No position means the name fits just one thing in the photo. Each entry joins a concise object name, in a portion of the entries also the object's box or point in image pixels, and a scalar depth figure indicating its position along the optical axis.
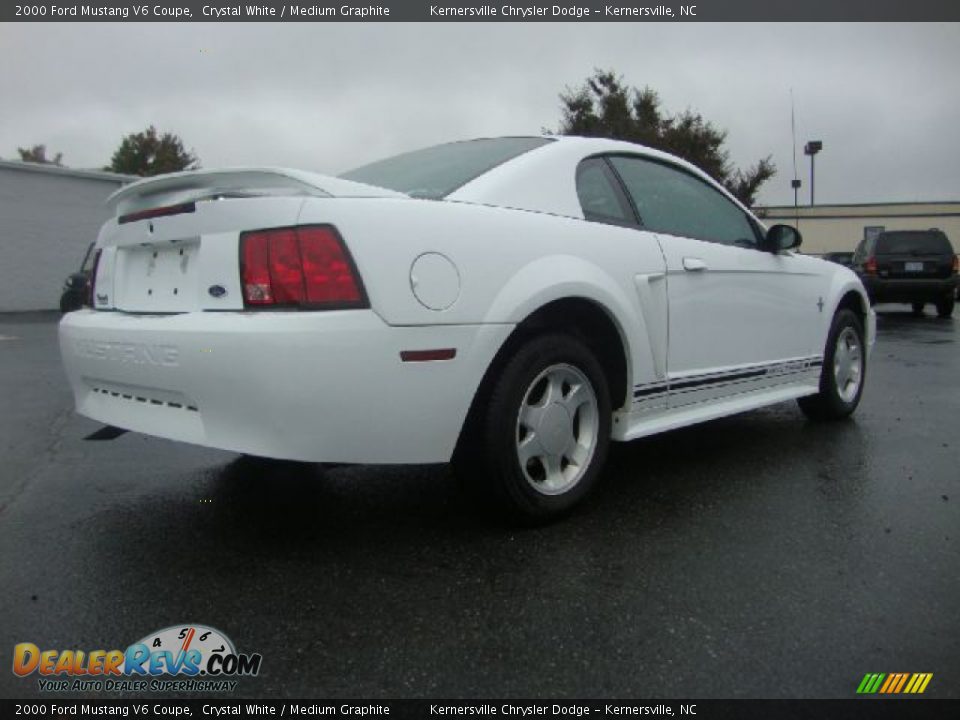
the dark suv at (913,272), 14.38
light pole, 27.08
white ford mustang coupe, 2.32
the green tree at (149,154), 35.44
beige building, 40.97
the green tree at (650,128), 20.34
